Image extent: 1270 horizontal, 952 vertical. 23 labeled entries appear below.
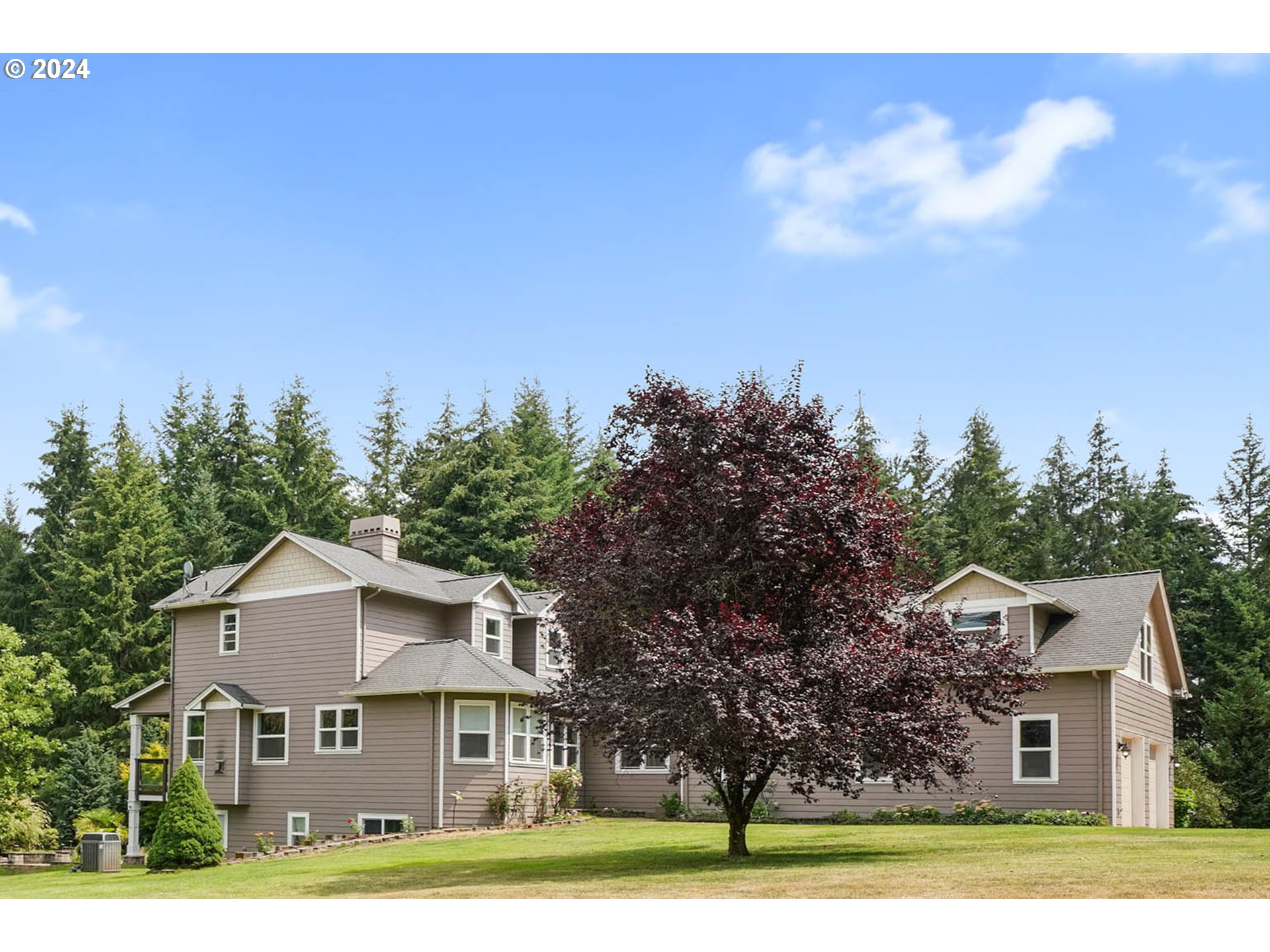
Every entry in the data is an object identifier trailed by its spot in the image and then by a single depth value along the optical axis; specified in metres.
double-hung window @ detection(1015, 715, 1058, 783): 26.19
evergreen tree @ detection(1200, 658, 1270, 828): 35.16
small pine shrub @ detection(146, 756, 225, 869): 22.86
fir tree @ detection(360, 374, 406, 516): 54.41
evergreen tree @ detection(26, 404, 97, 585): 51.31
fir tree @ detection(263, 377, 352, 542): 51.59
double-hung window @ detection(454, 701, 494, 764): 28.20
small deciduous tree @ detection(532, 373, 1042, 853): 15.13
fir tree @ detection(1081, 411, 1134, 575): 51.28
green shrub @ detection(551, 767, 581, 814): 29.34
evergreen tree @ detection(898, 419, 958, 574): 47.22
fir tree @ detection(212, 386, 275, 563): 50.66
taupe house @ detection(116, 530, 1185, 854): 26.44
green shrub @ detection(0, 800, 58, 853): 31.39
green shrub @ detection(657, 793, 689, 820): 29.67
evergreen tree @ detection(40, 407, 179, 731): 44.28
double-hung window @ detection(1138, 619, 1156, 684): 28.56
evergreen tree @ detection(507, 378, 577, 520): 50.41
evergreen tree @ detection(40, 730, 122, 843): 35.12
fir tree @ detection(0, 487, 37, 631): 50.53
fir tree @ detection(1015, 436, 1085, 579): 49.16
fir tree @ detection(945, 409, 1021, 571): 47.78
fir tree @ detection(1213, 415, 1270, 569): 51.12
